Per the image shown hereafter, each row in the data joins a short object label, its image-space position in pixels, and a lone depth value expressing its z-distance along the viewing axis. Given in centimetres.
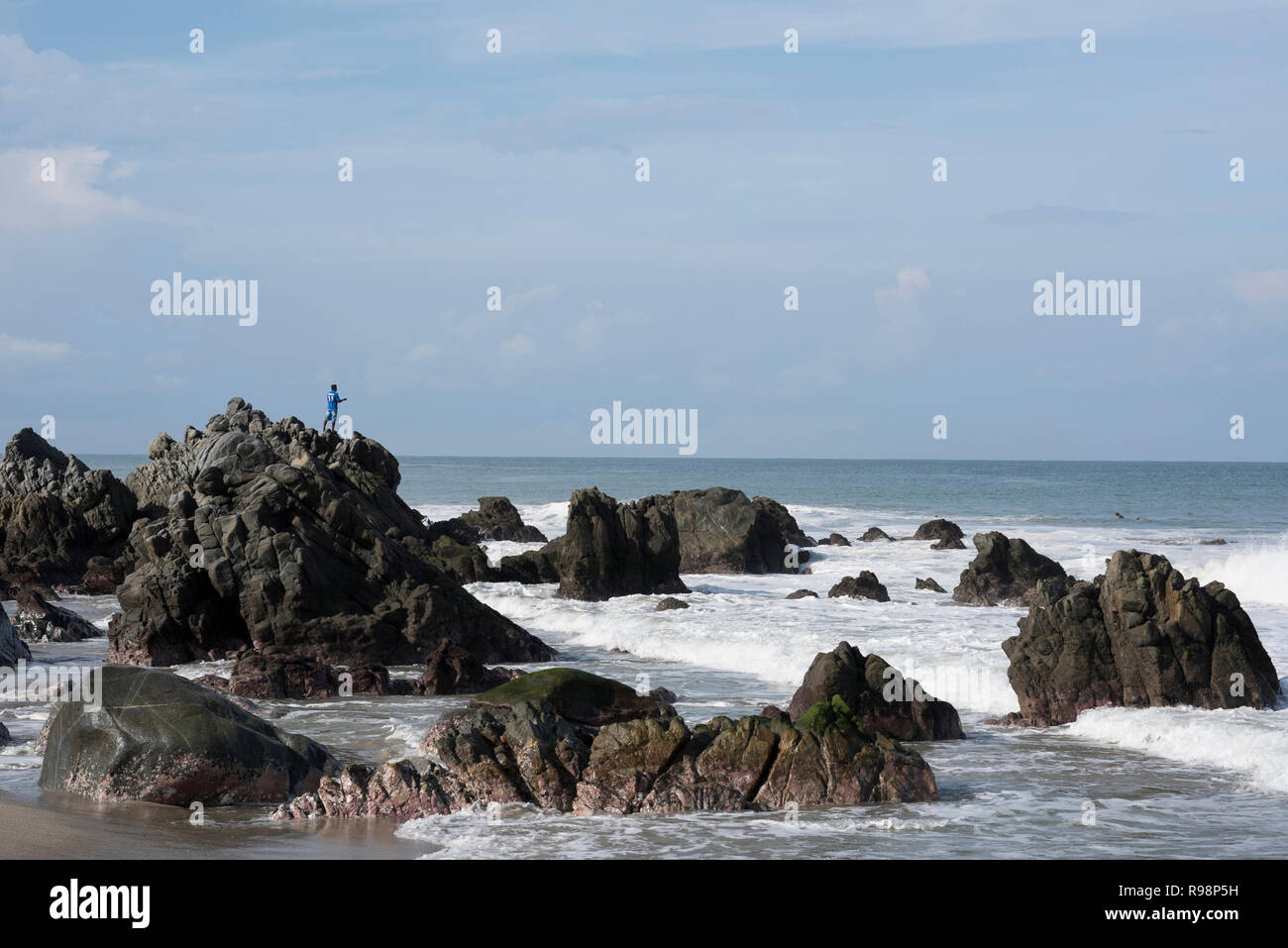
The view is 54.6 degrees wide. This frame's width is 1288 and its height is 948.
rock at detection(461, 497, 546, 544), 4988
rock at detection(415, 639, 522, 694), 1825
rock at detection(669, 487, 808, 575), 3925
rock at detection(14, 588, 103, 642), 2352
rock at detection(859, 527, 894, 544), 5162
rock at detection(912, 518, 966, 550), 4850
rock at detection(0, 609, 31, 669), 1938
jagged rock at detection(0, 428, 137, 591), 3566
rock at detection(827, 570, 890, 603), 3072
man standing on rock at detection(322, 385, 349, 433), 4394
